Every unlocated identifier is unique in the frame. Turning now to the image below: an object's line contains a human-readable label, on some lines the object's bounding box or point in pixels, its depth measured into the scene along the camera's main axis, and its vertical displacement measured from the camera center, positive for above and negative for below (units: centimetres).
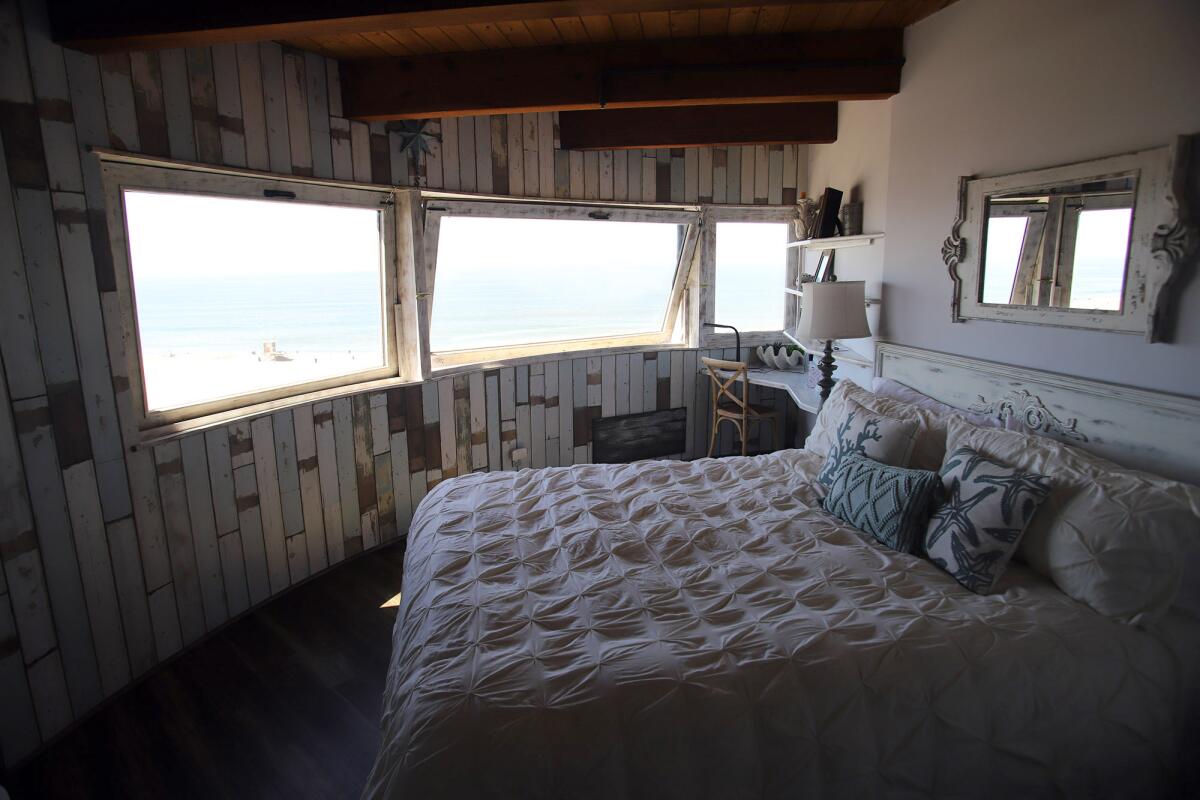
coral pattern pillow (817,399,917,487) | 246 -59
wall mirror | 198 +12
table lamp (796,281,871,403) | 326 -14
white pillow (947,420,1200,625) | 172 -68
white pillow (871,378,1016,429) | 258 -52
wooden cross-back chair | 425 -81
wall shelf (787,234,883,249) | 364 +23
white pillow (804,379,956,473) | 250 -55
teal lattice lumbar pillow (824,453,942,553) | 217 -73
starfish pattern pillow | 195 -71
